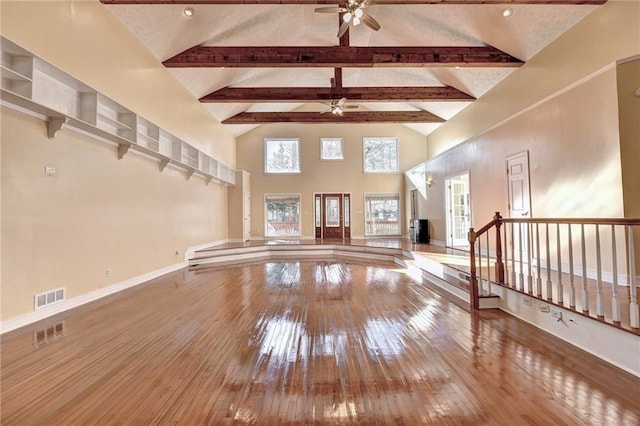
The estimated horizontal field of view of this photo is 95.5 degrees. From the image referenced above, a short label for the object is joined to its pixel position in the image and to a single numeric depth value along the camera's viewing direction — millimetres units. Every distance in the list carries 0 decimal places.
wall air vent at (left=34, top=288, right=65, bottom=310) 3309
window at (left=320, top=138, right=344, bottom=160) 11625
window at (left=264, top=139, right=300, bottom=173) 11547
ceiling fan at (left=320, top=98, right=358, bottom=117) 6969
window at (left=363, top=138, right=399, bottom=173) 11664
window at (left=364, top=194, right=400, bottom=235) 11656
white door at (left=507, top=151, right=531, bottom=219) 5227
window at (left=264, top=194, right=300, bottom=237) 11539
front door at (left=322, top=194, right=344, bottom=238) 11625
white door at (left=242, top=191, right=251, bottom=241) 10508
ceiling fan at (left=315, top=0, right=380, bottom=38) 3815
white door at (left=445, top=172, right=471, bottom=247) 8023
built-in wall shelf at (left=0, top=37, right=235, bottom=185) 2998
